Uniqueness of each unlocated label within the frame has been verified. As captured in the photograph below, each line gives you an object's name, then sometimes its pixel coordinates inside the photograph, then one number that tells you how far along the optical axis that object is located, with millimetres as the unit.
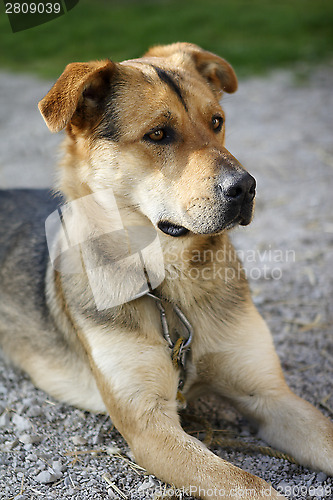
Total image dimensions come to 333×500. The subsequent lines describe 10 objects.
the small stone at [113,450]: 3075
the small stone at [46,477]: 2879
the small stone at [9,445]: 3132
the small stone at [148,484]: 2770
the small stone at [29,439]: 3170
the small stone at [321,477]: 2779
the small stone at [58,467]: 2934
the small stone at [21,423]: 3299
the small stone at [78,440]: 3168
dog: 2721
